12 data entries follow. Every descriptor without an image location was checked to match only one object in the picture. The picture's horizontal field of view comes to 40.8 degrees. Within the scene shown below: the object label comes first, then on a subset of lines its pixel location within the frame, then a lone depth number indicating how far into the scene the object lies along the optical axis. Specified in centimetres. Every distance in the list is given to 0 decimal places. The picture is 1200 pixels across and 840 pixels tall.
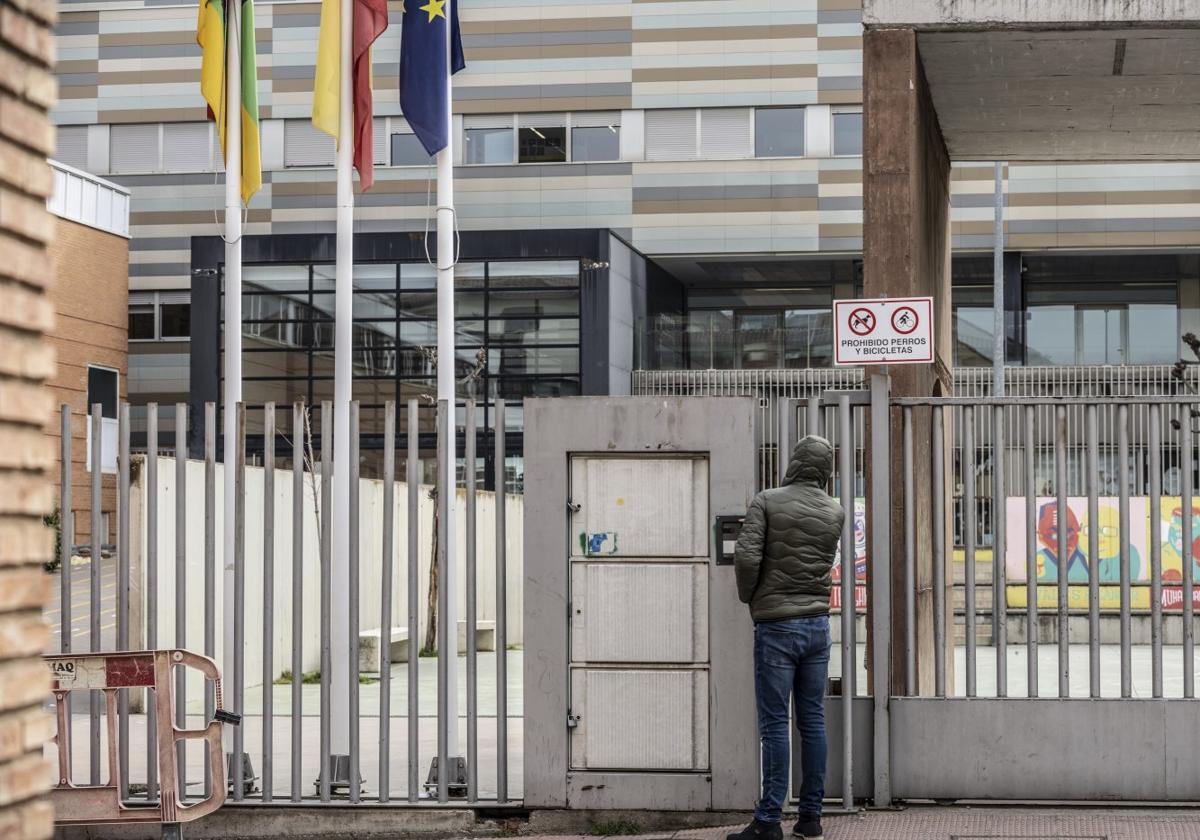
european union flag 1072
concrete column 965
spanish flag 1038
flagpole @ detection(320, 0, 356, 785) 871
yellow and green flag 1117
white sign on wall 889
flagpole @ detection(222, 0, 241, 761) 1087
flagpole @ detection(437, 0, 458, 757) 855
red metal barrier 746
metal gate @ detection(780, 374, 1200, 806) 849
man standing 772
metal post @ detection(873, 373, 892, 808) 855
